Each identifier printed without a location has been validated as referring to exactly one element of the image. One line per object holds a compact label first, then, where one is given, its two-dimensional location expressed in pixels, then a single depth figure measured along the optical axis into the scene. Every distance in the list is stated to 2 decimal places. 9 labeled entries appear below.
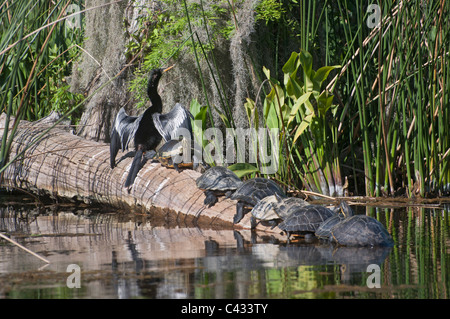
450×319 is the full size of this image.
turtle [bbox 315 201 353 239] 7.67
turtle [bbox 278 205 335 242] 7.90
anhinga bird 10.88
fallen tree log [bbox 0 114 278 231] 9.76
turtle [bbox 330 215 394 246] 7.23
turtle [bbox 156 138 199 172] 10.36
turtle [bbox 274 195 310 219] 8.27
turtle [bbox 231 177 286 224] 8.93
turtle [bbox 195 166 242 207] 9.39
